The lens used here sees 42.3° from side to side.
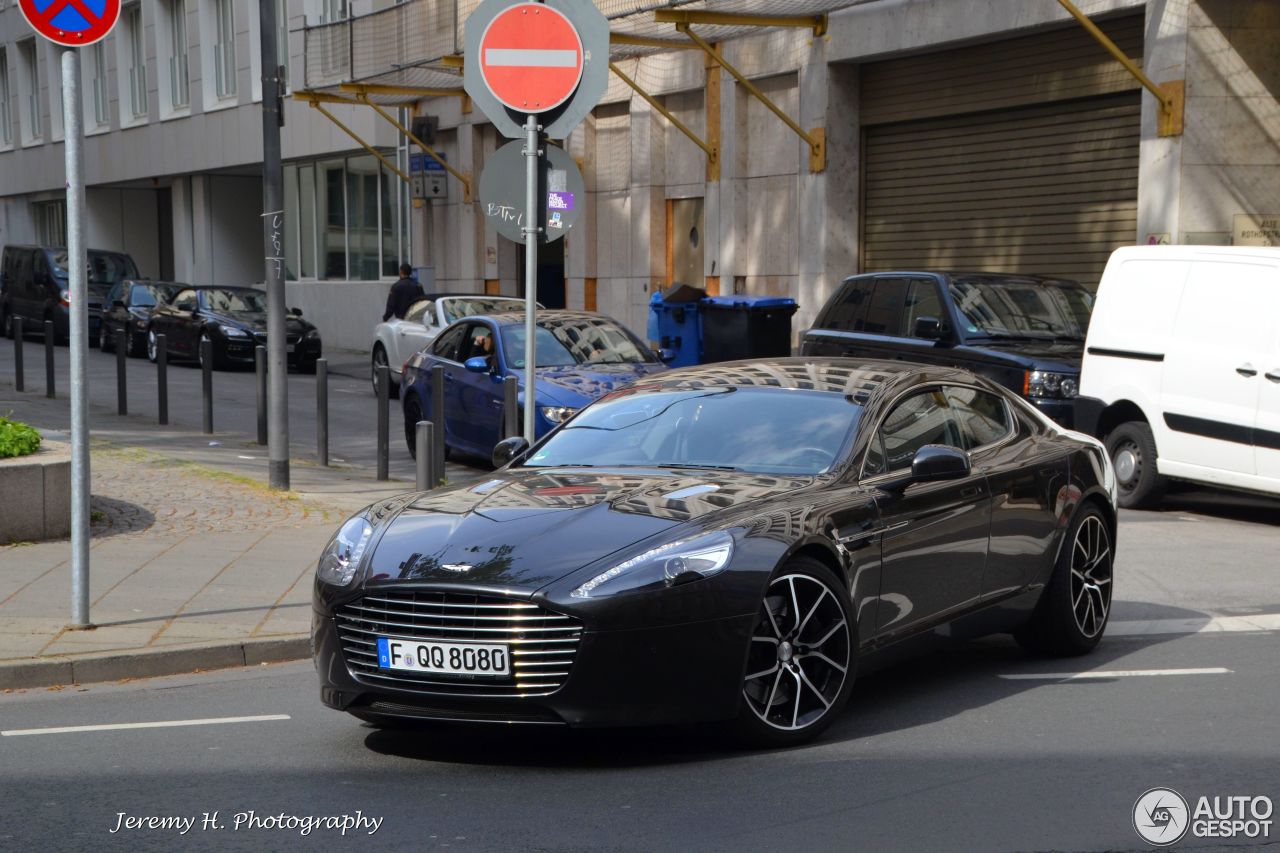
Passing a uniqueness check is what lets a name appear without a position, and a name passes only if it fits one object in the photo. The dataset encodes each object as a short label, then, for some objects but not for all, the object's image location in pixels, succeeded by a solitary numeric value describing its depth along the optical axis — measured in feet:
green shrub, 34.65
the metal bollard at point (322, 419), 51.06
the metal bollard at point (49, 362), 69.15
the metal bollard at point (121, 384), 64.80
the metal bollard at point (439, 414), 41.50
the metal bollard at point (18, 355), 73.10
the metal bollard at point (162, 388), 61.11
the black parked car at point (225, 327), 92.07
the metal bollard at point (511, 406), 44.42
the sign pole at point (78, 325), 25.77
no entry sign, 29.19
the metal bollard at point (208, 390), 57.57
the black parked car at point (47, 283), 109.29
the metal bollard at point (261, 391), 54.54
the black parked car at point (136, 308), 100.94
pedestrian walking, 85.76
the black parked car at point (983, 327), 45.78
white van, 38.58
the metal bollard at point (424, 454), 36.42
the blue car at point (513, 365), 48.17
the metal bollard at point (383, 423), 48.39
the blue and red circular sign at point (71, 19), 25.67
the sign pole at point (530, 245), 29.32
